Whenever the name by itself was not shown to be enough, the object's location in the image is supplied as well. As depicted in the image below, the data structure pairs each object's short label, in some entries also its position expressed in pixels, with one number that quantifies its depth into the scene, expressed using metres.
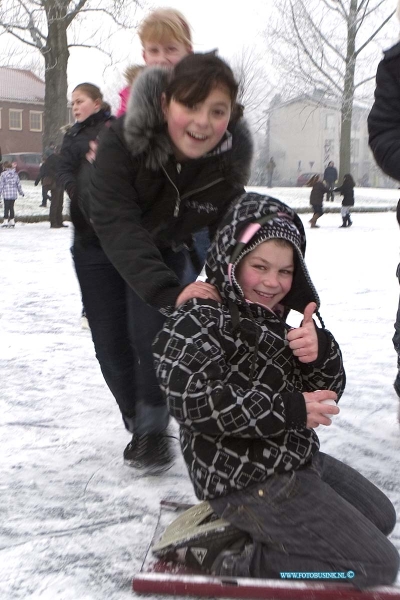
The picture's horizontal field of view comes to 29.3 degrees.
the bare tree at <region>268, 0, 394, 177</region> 30.06
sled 2.02
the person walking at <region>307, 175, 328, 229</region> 16.75
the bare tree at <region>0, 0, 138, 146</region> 21.44
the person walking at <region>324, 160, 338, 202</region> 27.02
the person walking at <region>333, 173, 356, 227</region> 16.78
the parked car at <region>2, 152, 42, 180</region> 32.75
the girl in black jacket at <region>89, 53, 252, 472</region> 2.43
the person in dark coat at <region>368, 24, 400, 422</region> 2.96
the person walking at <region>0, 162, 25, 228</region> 15.24
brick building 50.56
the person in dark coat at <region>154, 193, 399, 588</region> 2.11
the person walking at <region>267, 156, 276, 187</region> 34.00
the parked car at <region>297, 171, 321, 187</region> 41.49
